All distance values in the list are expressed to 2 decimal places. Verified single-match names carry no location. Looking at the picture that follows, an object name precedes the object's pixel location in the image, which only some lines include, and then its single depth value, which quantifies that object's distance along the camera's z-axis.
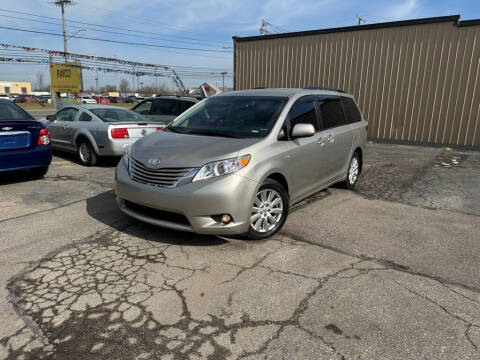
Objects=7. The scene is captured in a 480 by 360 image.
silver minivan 3.57
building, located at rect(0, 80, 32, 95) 123.68
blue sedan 5.72
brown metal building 11.16
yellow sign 21.89
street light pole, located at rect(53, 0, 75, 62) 40.22
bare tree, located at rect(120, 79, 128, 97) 140.05
